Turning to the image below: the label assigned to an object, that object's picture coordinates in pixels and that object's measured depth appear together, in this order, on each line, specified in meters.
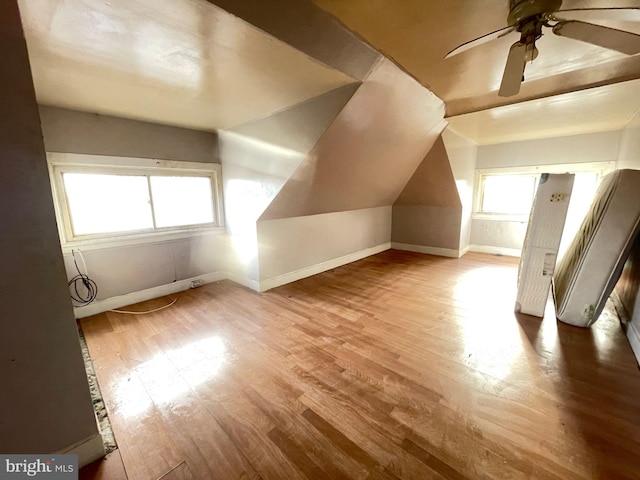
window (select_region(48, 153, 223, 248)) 2.54
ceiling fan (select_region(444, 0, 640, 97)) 1.22
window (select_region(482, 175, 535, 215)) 4.64
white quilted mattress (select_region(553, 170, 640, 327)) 2.09
